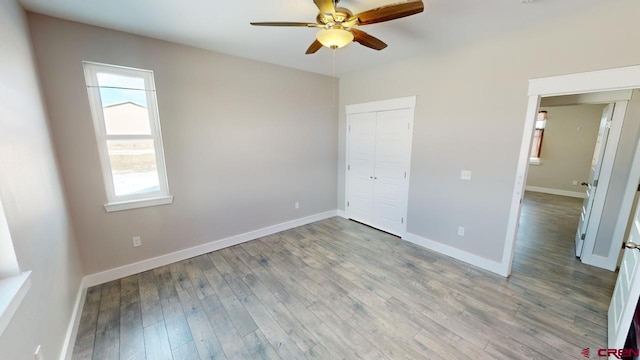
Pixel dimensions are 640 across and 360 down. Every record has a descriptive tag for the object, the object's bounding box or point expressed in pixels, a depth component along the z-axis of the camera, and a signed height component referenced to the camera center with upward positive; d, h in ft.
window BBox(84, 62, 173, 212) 7.88 +0.19
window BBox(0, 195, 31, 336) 3.32 -2.16
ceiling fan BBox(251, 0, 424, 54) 4.98 +2.77
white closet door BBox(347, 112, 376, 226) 12.88 -1.43
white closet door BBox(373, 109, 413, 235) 11.37 -1.43
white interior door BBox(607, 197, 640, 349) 4.53 -3.32
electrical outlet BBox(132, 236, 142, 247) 8.84 -3.79
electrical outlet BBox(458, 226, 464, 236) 9.77 -3.73
